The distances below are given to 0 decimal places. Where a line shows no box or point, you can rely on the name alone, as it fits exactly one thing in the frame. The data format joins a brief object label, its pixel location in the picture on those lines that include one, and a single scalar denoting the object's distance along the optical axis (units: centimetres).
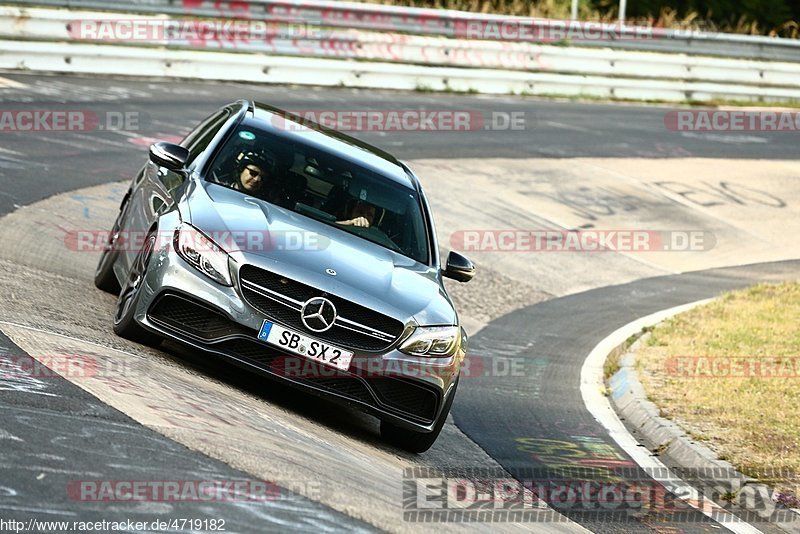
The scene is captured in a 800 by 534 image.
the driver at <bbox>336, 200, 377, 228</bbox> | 1728
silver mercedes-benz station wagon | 1462
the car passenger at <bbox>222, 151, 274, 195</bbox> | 1703
